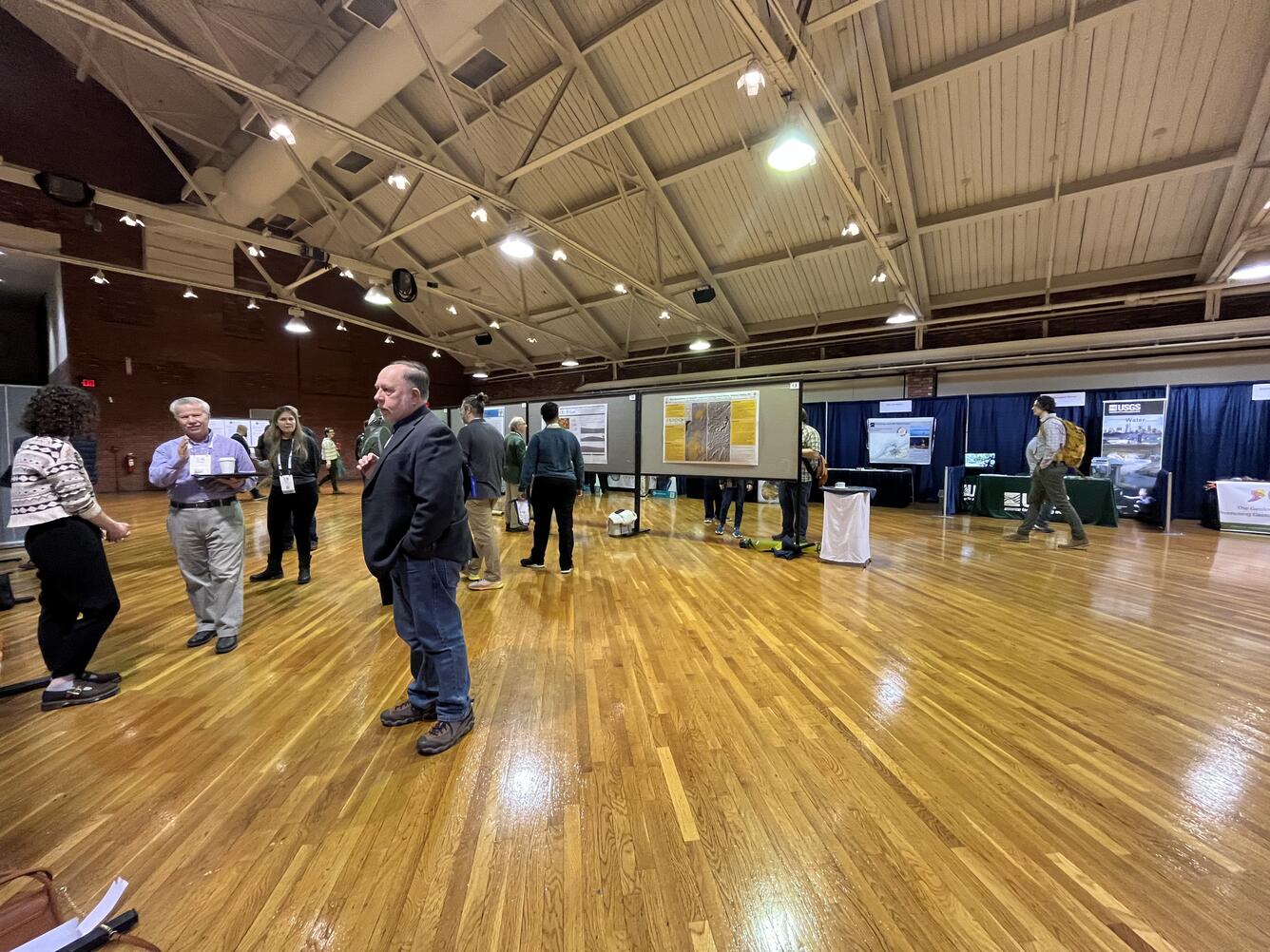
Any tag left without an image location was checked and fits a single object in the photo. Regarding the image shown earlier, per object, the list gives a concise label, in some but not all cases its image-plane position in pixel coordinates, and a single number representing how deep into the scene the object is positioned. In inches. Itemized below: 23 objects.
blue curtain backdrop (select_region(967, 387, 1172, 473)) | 350.0
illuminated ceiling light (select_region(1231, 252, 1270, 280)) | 267.1
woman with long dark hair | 153.3
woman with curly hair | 80.3
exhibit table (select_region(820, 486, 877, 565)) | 195.6
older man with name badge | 104.0
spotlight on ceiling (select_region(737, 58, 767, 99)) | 142.5
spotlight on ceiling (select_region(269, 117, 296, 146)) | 193.0
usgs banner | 326.3
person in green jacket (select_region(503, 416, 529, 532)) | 220.1
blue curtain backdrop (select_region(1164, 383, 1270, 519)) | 311.4
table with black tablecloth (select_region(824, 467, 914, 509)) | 412.8
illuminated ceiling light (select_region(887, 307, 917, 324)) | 353.3
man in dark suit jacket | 69.1
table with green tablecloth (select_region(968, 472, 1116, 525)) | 304.5
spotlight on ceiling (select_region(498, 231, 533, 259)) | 263.6
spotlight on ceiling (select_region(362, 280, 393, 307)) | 377.4
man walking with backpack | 224.1
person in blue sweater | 166.4
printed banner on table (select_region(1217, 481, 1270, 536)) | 279.6
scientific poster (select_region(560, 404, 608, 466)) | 267.0
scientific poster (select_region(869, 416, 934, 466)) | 409.1
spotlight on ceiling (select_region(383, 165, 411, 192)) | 242.8
